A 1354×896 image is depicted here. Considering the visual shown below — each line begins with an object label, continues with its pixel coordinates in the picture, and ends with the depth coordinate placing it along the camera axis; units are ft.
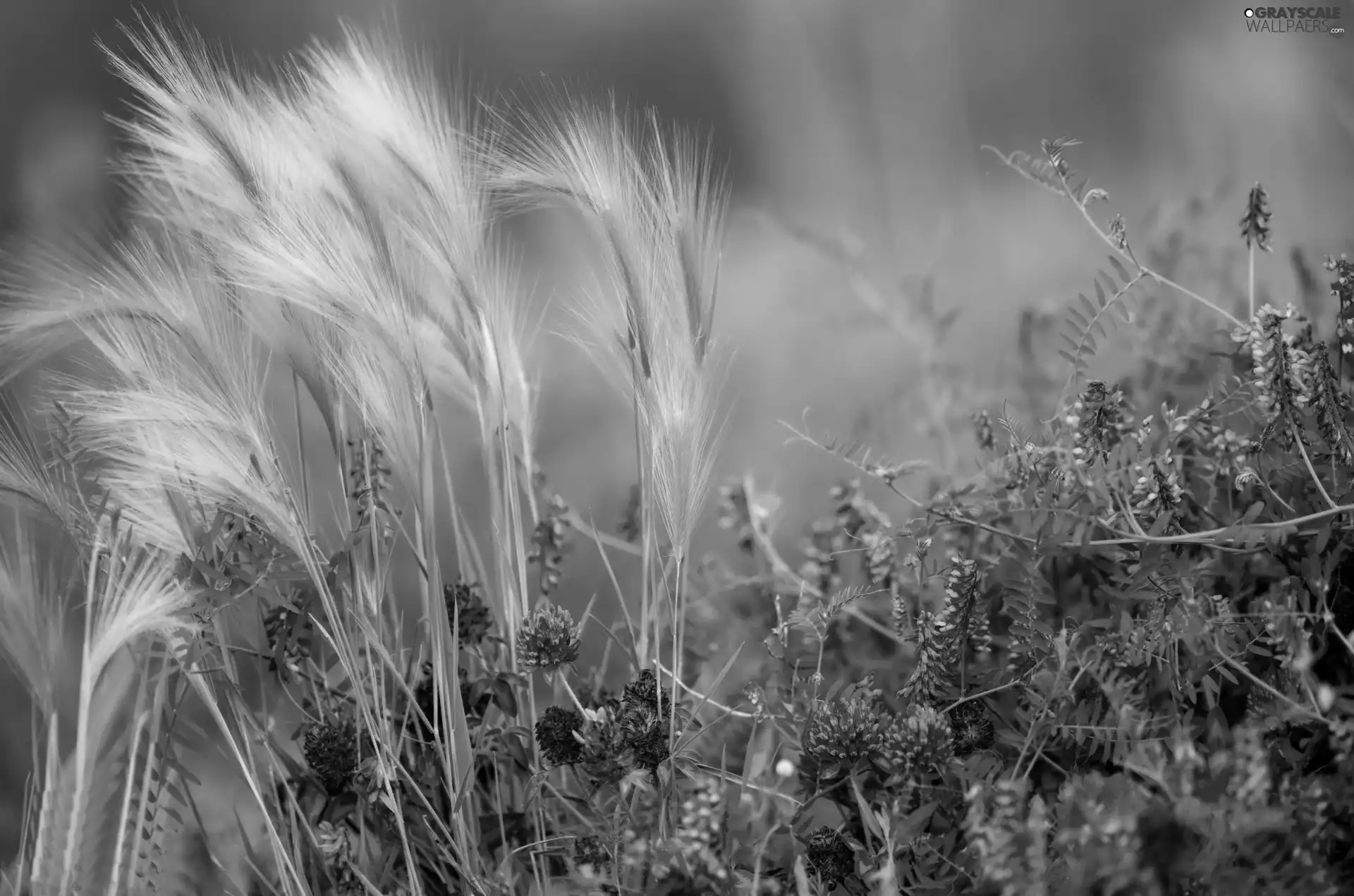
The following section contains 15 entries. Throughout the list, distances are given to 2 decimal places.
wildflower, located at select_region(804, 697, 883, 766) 10.05
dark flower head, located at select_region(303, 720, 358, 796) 10.19
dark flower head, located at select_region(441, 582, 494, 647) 10.29
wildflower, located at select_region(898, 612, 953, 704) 10.13
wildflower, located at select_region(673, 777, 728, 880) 9.87
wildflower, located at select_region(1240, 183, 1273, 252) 10.29
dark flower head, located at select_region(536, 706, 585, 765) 10.07
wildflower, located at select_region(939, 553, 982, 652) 10.13
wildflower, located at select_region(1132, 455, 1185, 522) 10.13
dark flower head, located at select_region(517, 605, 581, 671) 10.12
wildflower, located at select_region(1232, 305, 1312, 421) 10.07
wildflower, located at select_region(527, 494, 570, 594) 10.50
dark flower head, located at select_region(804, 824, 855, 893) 10.04
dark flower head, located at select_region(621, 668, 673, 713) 10.06
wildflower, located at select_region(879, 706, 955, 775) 10.03
